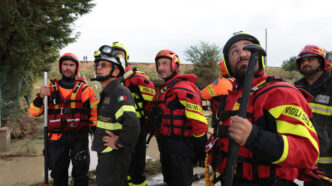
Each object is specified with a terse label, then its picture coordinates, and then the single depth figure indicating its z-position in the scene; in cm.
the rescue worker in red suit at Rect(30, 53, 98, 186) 391
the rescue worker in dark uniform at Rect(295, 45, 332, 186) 332
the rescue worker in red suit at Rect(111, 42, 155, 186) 429
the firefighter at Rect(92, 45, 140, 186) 289
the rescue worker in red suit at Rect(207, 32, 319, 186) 142
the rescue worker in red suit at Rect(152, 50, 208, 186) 354
